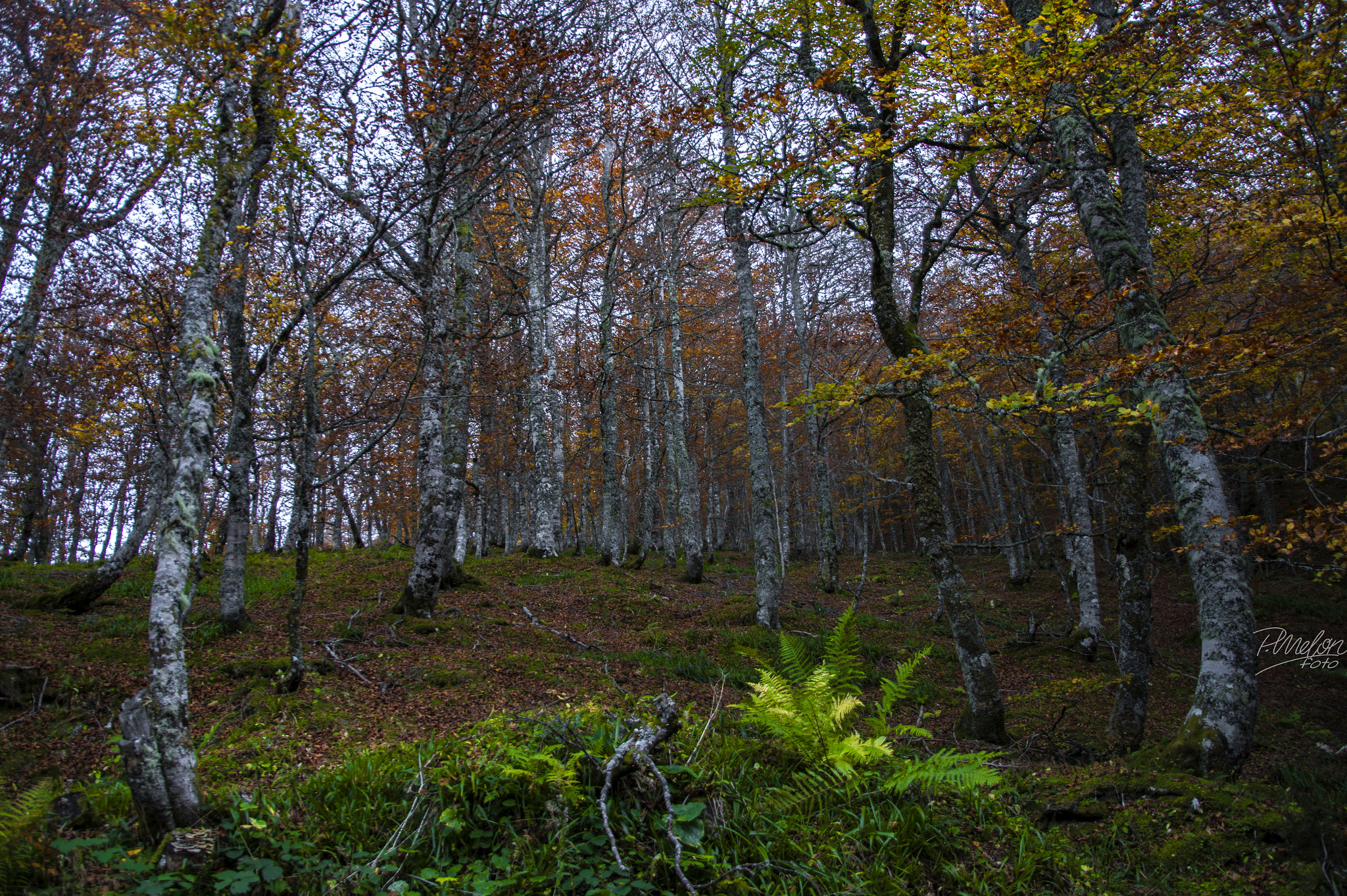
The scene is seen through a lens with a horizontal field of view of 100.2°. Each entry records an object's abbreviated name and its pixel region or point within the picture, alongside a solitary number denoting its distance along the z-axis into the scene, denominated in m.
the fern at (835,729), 3.05
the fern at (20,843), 2.27
